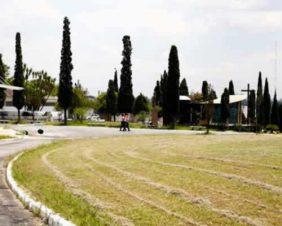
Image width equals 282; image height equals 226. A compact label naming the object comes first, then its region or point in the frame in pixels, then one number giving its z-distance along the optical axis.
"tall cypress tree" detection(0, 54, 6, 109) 86.38
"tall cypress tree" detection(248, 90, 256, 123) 88.25
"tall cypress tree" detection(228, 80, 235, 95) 105.74
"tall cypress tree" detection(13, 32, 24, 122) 82.44
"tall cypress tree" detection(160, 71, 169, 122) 75.67
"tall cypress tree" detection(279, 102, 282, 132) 85.80
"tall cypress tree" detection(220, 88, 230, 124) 83.62
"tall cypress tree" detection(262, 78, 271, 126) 88.50
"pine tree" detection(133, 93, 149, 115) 122.92
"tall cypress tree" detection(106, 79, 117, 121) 115.31
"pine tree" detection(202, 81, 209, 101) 85.86
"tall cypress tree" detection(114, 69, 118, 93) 126.69
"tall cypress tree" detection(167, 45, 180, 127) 73.25
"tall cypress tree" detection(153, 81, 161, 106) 111.25
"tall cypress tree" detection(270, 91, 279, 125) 85.94
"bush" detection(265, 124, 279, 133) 68.16
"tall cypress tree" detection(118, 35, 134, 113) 80.94
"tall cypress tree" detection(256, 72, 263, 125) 82.37
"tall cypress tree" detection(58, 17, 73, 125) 77.25
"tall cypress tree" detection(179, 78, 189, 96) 111.75
